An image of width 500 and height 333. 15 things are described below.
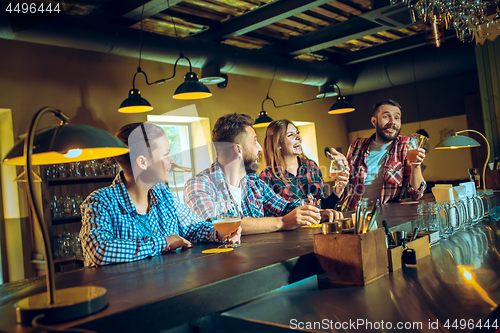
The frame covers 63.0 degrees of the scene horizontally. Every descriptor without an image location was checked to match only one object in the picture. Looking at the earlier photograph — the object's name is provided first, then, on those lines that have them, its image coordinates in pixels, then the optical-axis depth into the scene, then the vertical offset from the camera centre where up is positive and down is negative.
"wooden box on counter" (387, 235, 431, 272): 1.36 -0.31
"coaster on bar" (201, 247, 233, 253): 1.48 -0.24
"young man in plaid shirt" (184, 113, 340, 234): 2.10 -0.01
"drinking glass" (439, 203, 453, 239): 1.77 -0.26
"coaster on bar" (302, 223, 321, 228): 2.00 -0.25
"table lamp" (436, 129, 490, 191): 3.31 +0.14
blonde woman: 3.06 +0.07
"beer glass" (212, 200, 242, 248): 1.49 -0.13
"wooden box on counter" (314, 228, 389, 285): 1.22 -0.27
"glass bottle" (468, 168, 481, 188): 3.38 -0.15
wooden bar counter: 0.91 -0.29
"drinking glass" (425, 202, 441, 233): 1.71 -0.24
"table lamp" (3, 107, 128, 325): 0.81 -0.03
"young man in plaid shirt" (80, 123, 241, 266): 1.55 -0.07
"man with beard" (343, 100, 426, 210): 3.28 +0.03
